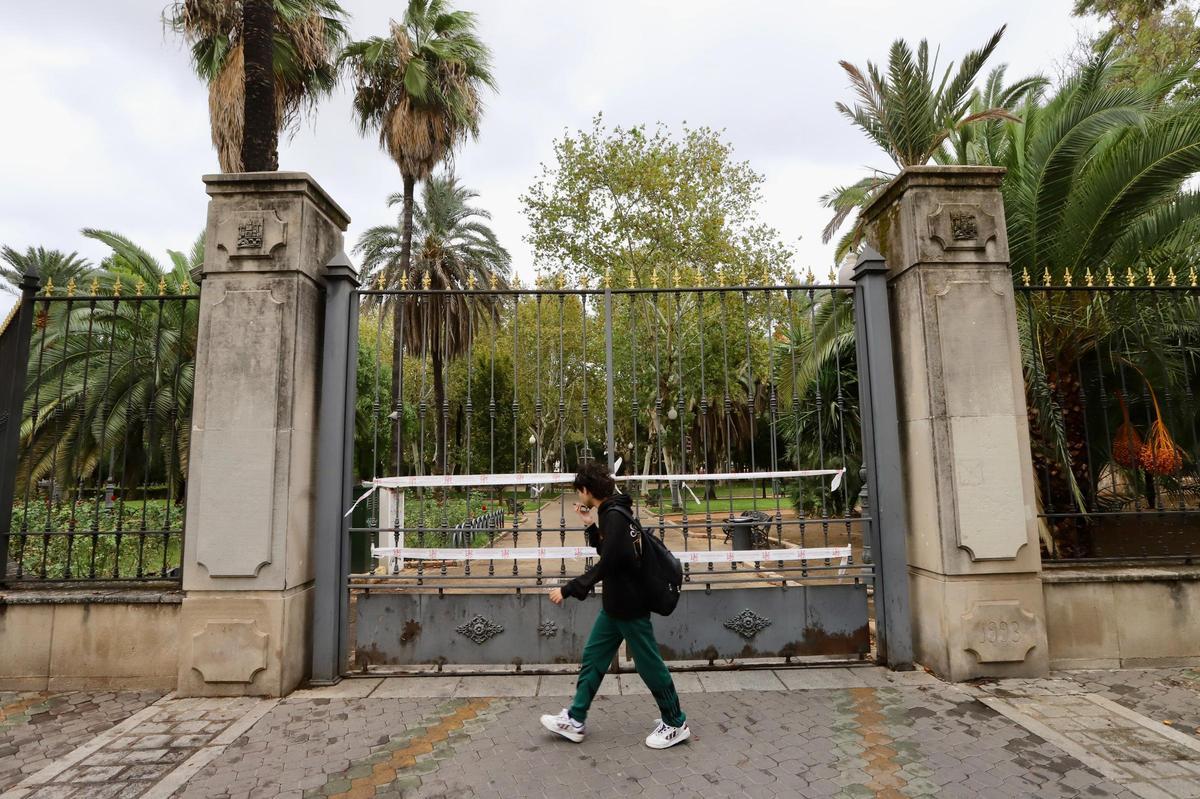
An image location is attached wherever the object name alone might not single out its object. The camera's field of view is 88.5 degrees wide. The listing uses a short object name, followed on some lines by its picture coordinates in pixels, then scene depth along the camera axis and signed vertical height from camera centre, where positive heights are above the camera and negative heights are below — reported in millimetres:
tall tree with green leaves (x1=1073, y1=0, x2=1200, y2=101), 14281 +10641
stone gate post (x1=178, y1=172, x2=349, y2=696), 4570 +320
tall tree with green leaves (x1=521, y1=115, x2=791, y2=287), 20016 +8948
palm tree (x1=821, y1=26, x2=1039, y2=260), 8898 +5521
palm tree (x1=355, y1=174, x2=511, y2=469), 21438 +8840
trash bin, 8030 -869
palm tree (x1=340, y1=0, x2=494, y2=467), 15656 +10306
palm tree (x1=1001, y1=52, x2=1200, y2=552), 6488 +2861
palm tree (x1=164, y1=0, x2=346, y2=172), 10211 +7579
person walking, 3551 -793
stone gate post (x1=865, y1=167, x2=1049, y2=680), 4672 +299
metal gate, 4918 -839
